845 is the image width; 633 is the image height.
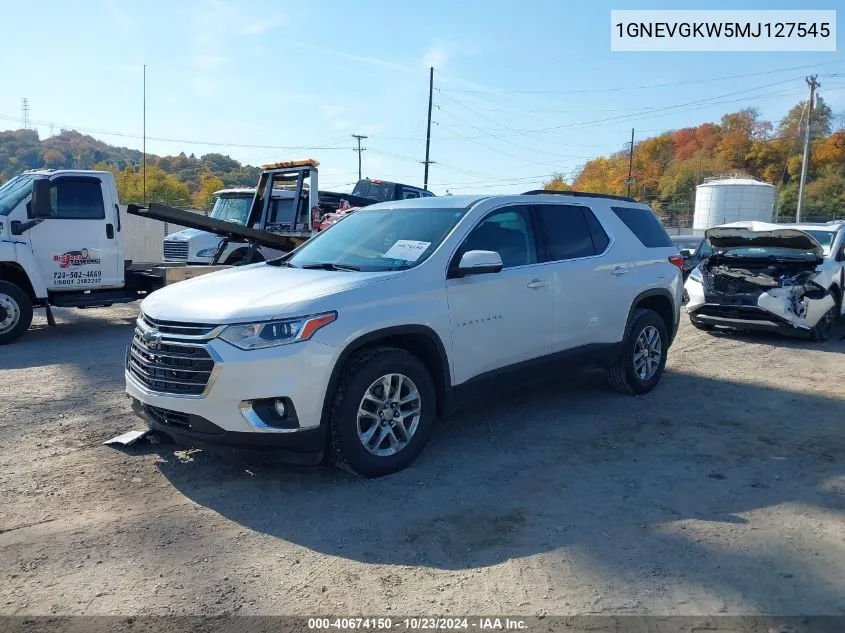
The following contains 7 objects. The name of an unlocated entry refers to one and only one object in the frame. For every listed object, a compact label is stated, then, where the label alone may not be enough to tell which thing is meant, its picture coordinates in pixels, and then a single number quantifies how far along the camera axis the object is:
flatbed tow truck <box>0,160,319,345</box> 9.02
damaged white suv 9.25
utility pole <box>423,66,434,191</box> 40.47
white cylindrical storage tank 45.81
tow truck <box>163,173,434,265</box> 11.73
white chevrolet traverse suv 3.84
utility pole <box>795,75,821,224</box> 45.50
